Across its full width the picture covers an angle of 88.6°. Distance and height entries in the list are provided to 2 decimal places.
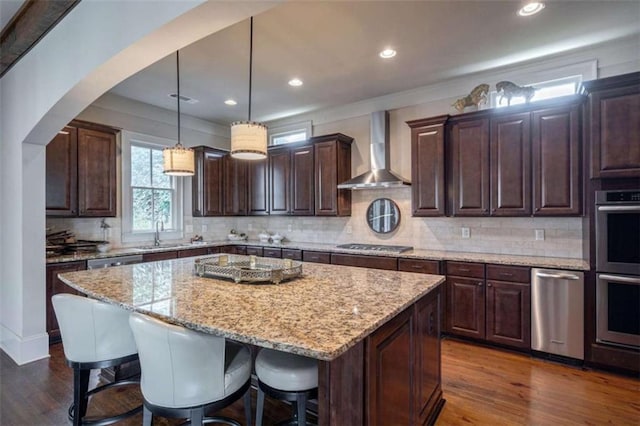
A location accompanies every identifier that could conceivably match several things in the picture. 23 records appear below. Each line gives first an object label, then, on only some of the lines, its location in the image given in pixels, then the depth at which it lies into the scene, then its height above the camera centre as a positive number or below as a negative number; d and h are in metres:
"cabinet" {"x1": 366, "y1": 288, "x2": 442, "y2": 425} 1.47 -0.82
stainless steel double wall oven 2.76 -0.48
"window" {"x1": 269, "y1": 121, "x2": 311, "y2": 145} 5.57 +1.42
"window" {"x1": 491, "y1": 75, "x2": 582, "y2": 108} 3.56 +1.37
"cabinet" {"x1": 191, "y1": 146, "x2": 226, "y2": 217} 5.43 +0.52
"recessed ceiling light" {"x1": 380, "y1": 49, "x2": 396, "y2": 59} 3.39 +1.67
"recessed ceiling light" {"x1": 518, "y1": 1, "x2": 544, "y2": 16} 2.64 +1.67
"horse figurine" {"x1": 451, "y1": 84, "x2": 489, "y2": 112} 3.73 +1.31
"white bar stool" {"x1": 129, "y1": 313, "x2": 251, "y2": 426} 1.39 -0.68
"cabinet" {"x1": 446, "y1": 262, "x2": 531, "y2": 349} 3.25 -0.95
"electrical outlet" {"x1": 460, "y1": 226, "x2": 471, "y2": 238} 4.10 -0.25
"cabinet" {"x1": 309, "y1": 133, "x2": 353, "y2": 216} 4.80 +0.60
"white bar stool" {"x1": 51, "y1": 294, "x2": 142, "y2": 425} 1.88 -0.71
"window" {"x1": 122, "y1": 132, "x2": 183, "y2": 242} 4.73 +0.33
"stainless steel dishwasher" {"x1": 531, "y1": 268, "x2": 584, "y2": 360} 2.99 -0.94
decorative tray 2.19 -0.41
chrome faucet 4.99 -0.31
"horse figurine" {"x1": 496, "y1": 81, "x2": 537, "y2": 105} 3.48 +1.30
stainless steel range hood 4.48 +0.86
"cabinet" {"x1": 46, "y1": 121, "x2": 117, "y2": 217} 3.73 +0.51
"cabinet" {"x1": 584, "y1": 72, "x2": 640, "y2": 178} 2.77 +0.74
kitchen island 1.29 -0.48
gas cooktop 4.19 -0.47
